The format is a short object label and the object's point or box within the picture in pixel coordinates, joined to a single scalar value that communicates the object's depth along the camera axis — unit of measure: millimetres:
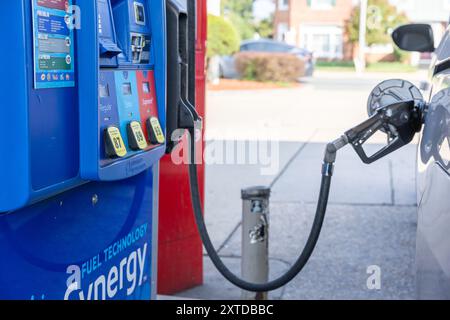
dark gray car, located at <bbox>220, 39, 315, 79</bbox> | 24281
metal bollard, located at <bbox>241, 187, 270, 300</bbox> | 3732
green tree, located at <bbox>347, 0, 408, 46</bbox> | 35688
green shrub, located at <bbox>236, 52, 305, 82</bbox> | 21875
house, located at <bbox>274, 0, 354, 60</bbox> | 38656
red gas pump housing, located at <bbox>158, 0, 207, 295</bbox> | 4211
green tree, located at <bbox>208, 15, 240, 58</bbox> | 20938
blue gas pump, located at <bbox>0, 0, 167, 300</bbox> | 1953
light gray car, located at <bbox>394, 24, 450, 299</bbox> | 1894
